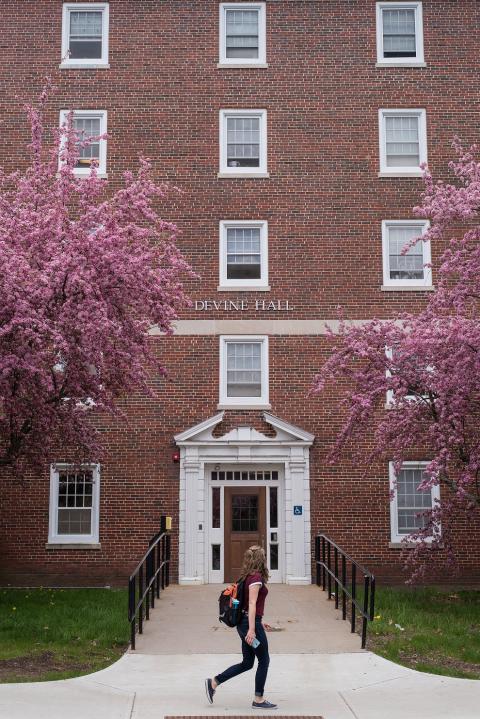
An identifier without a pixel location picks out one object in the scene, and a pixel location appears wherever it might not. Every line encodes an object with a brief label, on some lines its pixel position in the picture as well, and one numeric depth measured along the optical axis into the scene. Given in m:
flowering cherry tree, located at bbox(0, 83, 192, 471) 12.46
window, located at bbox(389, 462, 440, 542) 19.59
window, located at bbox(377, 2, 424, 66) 21.61
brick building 19.42
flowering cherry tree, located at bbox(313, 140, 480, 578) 14.32
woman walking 9.25
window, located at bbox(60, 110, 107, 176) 20.84
